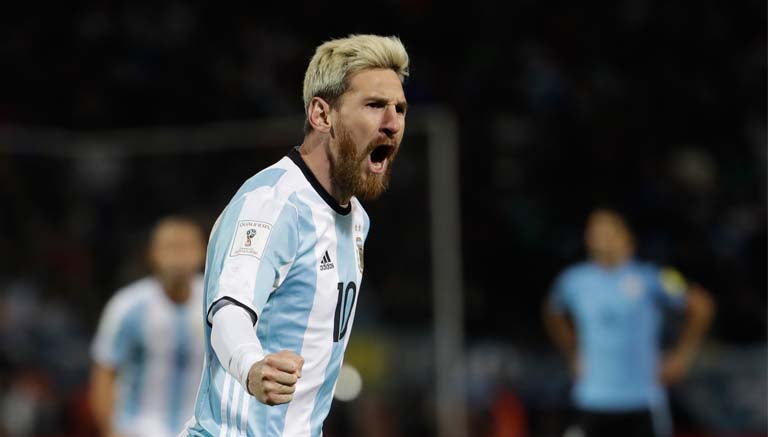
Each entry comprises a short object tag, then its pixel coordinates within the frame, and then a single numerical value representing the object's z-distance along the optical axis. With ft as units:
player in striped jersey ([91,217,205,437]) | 43.96
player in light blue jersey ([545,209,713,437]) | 51.16
